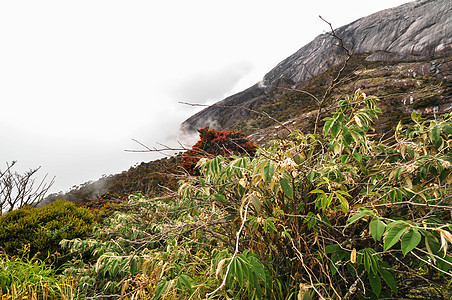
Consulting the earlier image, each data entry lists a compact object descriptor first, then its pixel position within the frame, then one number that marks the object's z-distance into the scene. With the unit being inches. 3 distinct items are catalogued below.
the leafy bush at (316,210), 47.3
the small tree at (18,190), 287.6
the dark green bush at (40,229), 140.6
